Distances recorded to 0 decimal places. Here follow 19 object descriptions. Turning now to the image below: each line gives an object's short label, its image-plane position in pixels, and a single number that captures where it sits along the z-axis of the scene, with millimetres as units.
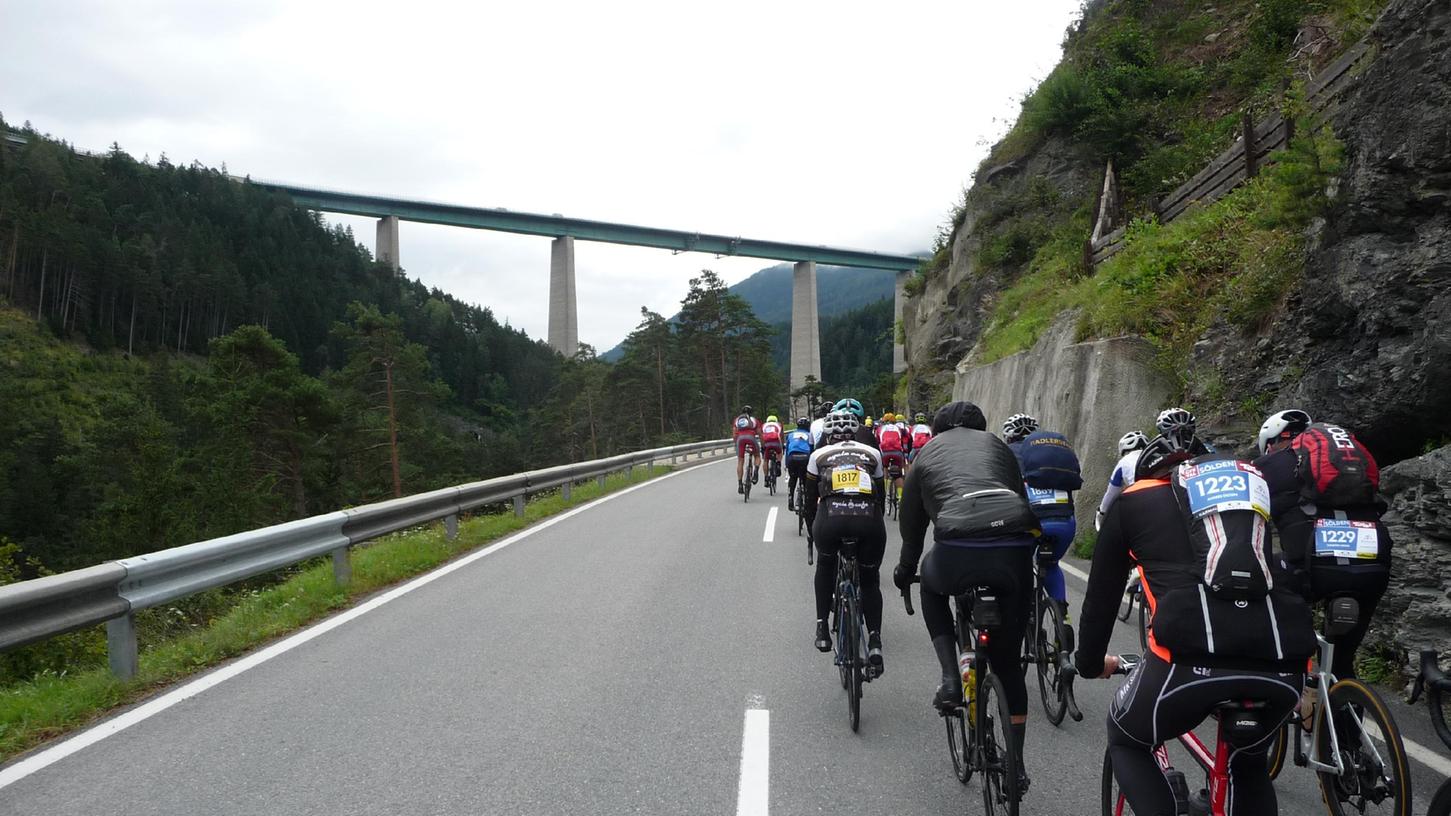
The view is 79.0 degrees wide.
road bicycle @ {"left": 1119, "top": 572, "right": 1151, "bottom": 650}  6773
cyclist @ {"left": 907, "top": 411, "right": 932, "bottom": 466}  14141
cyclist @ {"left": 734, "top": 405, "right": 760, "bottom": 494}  17734
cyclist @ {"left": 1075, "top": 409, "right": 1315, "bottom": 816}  2578
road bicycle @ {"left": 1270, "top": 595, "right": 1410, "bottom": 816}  3232
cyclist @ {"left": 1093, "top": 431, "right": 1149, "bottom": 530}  5469
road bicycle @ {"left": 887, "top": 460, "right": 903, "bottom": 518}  12712
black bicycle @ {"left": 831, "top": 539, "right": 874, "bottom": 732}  4719
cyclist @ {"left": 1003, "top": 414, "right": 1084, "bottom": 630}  5801
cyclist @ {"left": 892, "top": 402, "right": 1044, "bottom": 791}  3760
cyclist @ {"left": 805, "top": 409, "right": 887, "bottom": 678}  5102
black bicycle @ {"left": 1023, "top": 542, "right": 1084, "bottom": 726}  4887
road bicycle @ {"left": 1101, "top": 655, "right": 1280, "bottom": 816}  2602
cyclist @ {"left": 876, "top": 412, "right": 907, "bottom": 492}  13023
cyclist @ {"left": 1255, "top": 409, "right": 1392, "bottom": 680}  4062
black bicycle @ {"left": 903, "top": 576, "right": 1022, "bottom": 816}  3459
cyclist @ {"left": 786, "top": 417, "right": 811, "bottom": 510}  11602
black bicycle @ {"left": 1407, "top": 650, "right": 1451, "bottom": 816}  2729
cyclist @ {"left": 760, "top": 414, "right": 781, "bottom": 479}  17281
